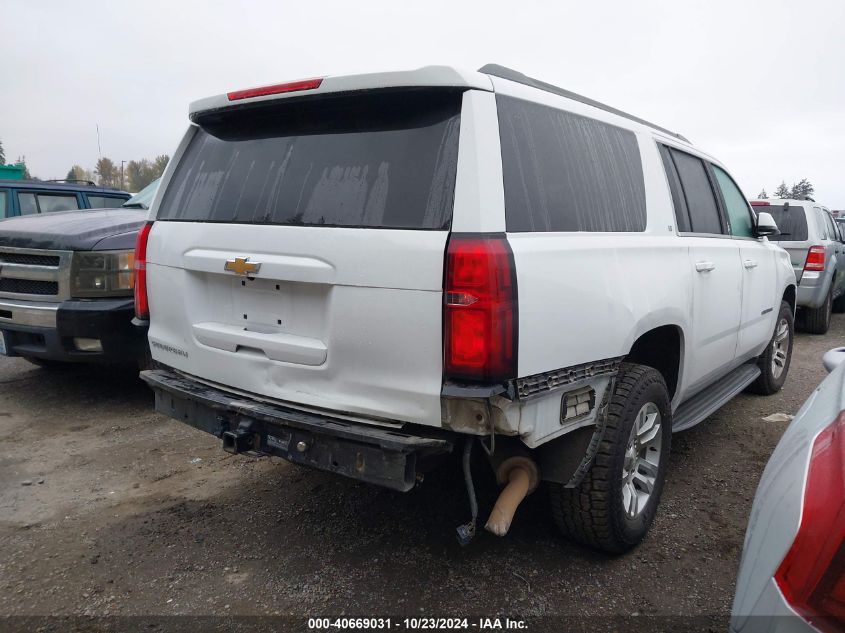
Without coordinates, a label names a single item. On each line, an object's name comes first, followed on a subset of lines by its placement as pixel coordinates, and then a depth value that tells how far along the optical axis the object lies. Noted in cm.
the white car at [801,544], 125
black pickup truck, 427
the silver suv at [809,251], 799
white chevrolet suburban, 208
